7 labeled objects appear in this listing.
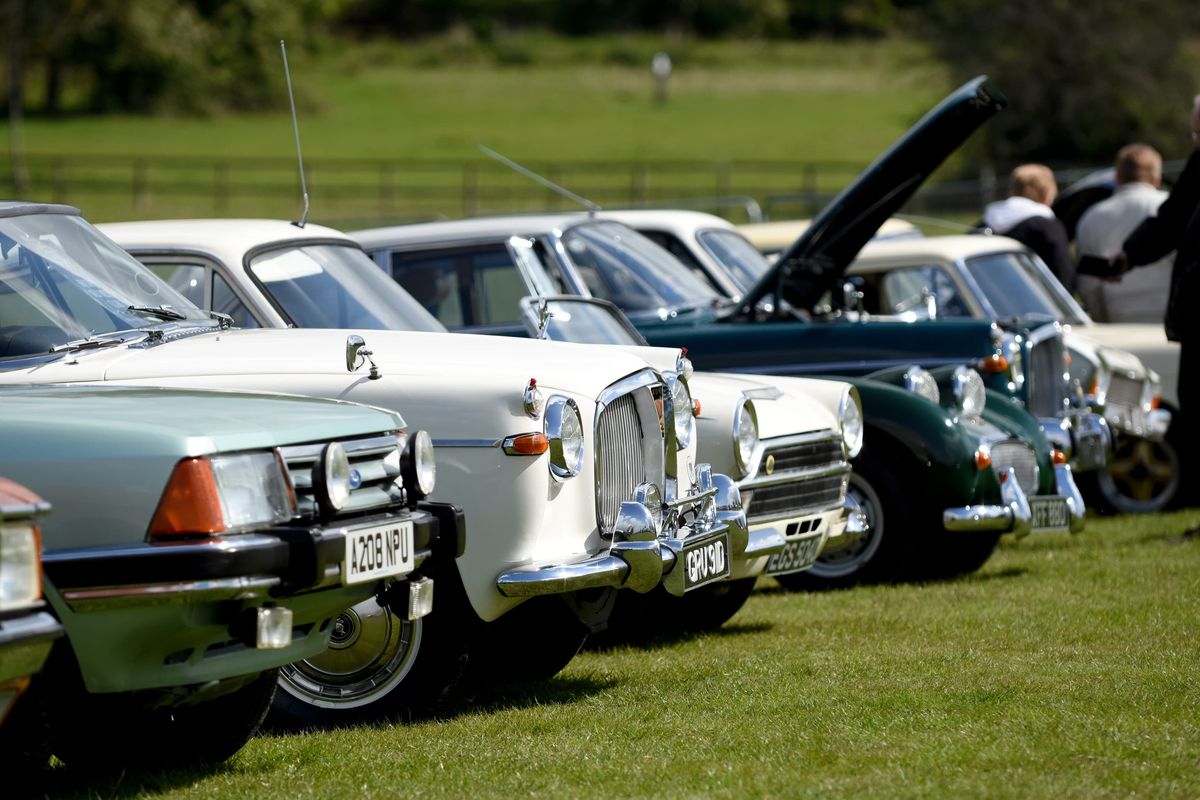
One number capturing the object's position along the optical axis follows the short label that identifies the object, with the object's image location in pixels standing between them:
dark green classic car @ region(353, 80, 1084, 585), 17.87
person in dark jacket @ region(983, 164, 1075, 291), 26.45
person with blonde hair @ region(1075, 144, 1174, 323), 26.23
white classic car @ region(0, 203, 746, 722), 11.58
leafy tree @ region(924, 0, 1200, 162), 80.19
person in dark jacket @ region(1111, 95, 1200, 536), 19.59
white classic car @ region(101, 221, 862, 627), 14.93
